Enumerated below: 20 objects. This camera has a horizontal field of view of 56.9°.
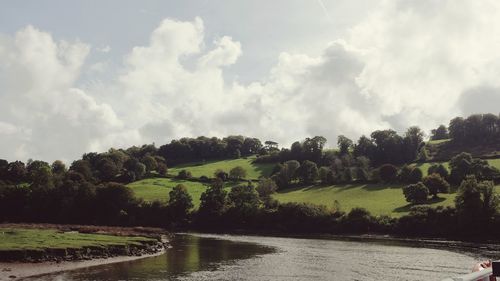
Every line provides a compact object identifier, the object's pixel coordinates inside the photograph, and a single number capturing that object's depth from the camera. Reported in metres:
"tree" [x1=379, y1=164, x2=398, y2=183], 161.00
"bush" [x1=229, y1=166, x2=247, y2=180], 197.50
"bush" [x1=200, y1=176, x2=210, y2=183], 192.12
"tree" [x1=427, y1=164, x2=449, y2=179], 150.00
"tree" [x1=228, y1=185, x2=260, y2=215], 137.25
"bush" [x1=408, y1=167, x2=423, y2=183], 153.75
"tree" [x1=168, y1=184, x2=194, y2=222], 144.50
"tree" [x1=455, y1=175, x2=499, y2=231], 102.44
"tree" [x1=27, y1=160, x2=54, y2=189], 158.25
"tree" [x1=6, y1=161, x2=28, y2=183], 191.01
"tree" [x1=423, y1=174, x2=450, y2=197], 131.12
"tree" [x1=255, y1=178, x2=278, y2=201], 158.12
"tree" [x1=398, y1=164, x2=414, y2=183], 156.88
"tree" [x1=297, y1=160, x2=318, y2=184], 177.38
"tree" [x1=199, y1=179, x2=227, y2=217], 142.25
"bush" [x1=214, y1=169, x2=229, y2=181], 196.62
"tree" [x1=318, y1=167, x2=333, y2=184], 170.25
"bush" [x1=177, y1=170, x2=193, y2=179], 198.12
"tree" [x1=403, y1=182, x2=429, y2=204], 125.19
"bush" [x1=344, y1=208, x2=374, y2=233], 116.25
